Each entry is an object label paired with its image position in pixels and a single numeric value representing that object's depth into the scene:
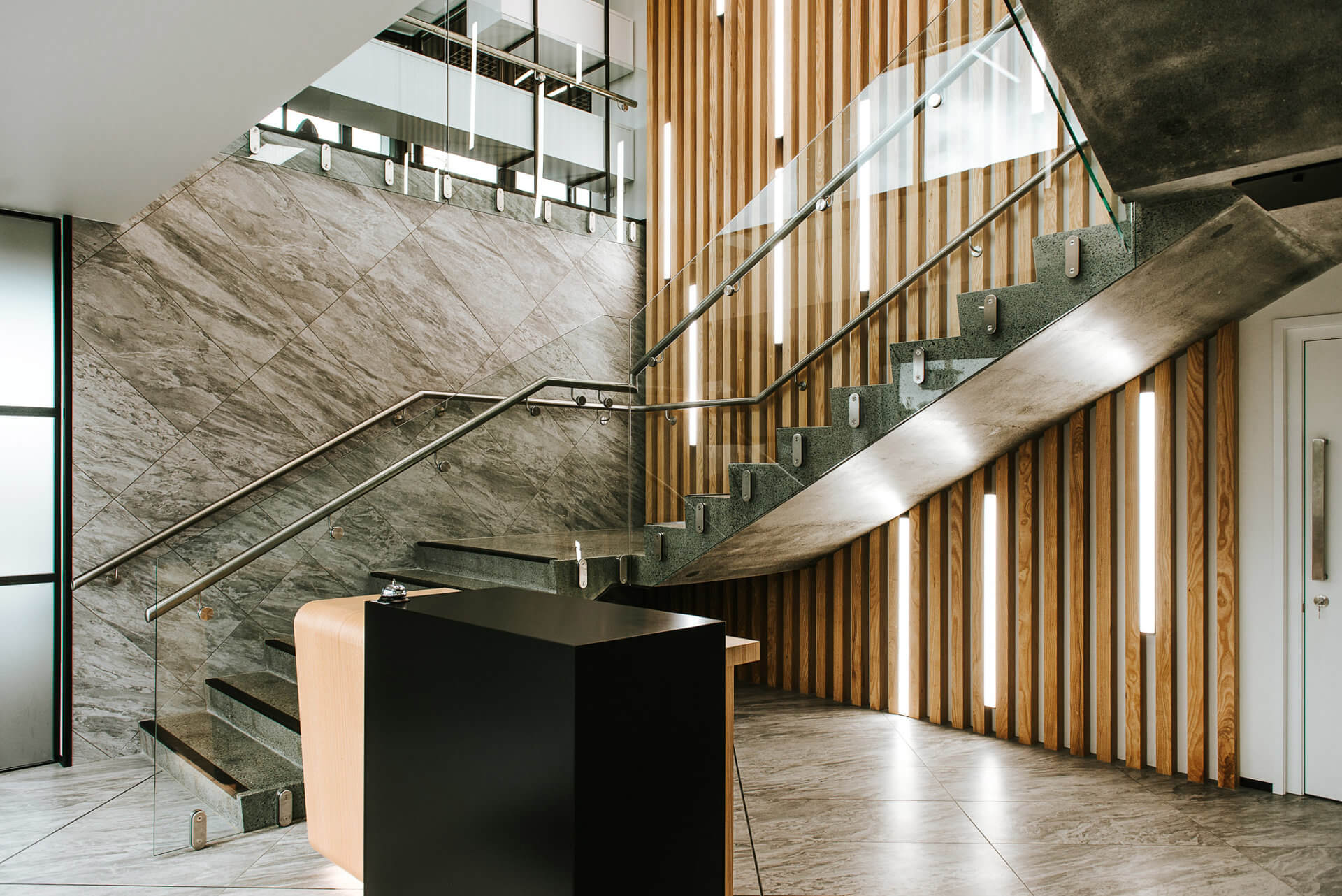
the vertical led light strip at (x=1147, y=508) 4.38
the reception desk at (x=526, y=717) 1.31
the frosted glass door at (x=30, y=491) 4.36
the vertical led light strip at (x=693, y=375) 4.62
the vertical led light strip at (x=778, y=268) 4.25
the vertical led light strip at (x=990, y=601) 4.93
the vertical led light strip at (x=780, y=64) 5.88
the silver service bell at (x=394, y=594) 1.96
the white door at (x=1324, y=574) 3.92
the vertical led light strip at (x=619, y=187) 6.87
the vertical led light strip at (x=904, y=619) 5.31
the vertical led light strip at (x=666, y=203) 6.76
